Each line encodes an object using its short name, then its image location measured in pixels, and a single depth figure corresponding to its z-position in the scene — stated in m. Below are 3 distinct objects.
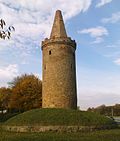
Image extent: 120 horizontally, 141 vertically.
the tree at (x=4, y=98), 33.14
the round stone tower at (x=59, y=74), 16.57
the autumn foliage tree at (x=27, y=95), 26.72
